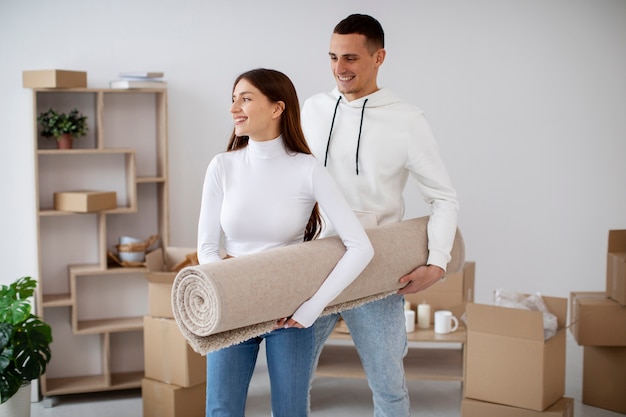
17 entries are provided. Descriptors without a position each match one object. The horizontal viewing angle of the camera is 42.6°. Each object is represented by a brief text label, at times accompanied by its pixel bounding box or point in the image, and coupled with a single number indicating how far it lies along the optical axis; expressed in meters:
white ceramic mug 3.69
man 2.32
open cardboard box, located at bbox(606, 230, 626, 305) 3.60
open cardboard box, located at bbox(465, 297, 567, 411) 3.24
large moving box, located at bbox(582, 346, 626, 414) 3.72
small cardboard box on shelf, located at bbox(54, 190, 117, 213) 3.71
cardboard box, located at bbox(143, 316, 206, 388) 3.56
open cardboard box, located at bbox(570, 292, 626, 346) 3.64
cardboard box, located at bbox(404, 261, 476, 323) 3.92
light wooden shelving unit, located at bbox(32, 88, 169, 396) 3.90
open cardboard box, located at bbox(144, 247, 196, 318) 3.61
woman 1.91
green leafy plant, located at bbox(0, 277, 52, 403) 3.28
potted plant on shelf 3.78
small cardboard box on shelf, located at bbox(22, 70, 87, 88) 3.64
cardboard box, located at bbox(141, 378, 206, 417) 3.57
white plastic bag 3.36
